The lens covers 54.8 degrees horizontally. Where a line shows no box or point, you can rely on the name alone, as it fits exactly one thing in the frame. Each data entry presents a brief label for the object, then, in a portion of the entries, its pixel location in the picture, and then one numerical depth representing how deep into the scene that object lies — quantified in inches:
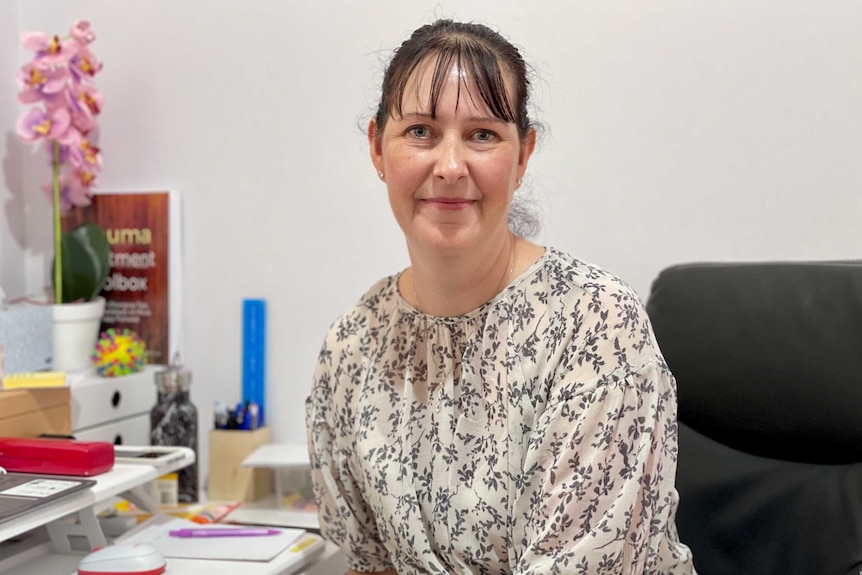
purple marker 54.6
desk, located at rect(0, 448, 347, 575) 48.3
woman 40.1
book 73.7
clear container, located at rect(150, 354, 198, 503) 68.3
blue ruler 71.0
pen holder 67.9
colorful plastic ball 69.4
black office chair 44.3
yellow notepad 54.8
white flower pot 69.4
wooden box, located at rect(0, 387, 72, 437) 52.9
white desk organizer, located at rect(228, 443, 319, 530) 63.3
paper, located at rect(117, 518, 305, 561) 51.0
